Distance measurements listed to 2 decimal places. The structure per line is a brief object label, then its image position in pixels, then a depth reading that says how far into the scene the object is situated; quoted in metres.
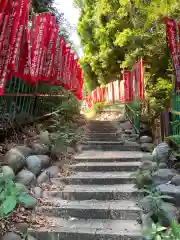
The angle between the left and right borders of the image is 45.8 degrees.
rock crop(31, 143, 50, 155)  4.51
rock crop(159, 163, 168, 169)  4.19
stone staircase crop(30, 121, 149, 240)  3.12
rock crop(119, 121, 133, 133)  7.28
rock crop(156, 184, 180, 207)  3.33
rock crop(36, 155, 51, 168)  4.34
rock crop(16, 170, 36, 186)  3.71
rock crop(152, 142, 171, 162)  4.39
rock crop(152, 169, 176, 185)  3.72
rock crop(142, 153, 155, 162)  4.60
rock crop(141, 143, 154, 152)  5.55
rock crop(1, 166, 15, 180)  3.43
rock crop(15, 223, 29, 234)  3.04
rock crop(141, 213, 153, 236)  2.98
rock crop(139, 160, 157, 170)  4.17
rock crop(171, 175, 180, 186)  3.58
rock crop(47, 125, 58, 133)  5.73
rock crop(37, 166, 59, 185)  4.09
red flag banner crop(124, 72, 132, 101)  8.64
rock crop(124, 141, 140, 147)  5.88
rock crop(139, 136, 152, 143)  5.97
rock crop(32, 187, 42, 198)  3.75
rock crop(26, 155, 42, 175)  4.03
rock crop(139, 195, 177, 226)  3.03
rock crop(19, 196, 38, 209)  3.39
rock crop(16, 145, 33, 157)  4.23
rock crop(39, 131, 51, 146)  4.79
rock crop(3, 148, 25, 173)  3.75
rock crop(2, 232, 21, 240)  2.83
